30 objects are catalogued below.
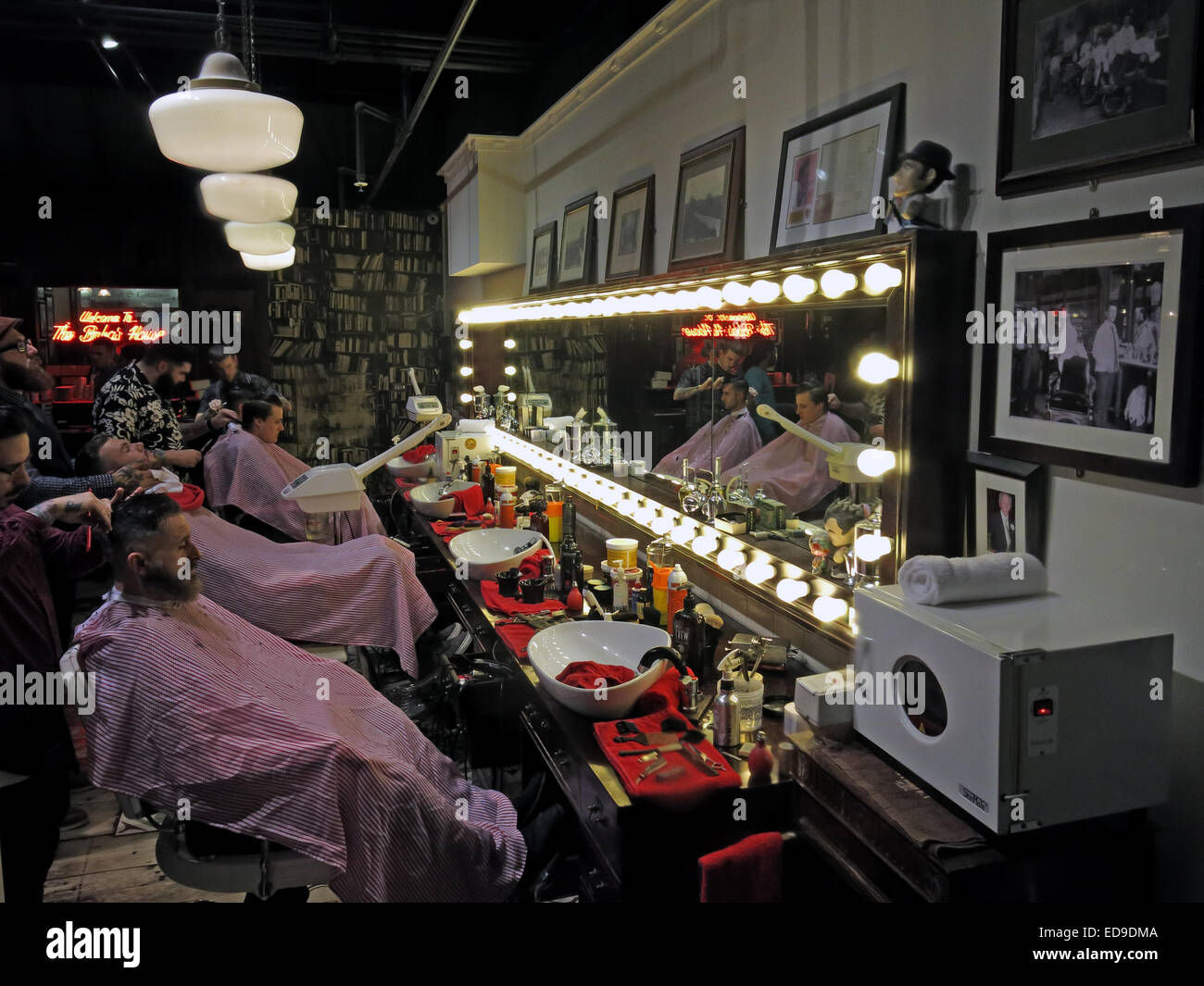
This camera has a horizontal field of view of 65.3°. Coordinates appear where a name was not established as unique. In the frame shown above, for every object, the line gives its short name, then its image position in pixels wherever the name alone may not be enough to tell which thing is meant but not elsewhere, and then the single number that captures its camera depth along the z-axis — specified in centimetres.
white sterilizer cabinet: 145
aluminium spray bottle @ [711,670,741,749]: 211
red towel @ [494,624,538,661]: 281
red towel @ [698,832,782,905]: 183
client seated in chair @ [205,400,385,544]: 517
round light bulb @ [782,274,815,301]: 238
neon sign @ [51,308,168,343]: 815
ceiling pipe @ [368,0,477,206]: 401
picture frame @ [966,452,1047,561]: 180
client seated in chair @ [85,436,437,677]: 401
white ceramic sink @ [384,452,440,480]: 623
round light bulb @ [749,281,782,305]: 256
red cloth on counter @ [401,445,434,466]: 638
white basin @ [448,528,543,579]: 406
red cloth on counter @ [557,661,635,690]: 232
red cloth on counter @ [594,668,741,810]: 192
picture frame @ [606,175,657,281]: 373
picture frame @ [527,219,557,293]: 508
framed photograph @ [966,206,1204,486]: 147
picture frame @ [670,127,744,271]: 297
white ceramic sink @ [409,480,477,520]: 492
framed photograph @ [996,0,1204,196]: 144
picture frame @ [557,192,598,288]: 443
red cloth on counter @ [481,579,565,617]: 321
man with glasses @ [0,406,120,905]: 250
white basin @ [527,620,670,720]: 257
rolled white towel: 166
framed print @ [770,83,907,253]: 219
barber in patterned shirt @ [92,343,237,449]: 521
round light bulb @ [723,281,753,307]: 274
